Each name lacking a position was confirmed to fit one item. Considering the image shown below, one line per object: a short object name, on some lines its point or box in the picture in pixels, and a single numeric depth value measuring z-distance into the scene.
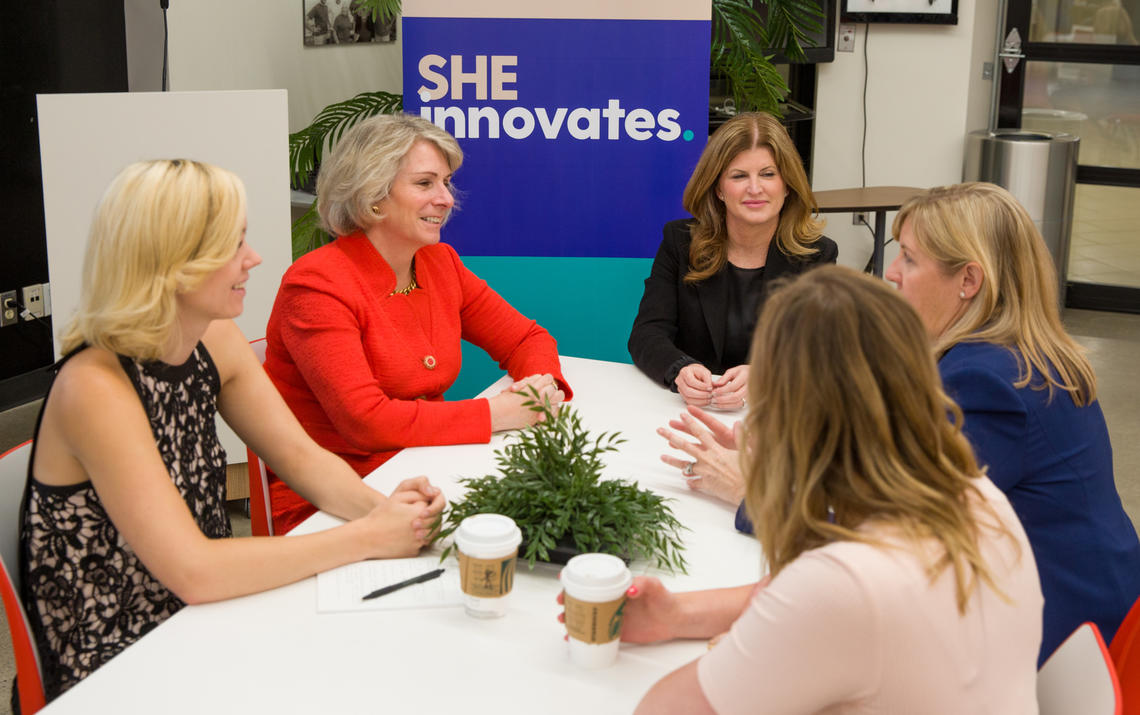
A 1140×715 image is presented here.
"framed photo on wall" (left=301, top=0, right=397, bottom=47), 5.14
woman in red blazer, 2.24
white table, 1.34
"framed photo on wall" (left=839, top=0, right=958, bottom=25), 5.89
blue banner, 3.47
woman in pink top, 1.10
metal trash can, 5.91
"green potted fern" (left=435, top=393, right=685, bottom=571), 1.62
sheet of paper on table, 1.57
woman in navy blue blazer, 1.75
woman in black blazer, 2.95
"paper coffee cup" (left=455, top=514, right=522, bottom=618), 1.47
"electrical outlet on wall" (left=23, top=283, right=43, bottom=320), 4.59
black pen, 1.59
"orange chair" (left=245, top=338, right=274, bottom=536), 2.20
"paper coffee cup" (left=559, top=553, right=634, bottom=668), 1.36
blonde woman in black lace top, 1.57
